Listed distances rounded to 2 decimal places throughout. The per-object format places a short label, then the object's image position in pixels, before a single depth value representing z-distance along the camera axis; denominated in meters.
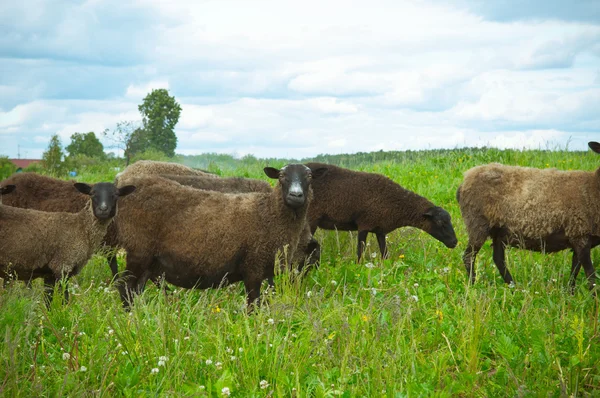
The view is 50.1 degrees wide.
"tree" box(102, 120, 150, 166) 46.59
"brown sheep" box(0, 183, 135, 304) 8.42
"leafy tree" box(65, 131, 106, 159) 70.62
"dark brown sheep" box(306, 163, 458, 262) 11.48
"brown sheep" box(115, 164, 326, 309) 7.73
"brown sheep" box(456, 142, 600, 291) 9.56
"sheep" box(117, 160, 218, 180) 12.24
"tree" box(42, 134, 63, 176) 47.94
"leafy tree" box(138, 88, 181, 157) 53.78
